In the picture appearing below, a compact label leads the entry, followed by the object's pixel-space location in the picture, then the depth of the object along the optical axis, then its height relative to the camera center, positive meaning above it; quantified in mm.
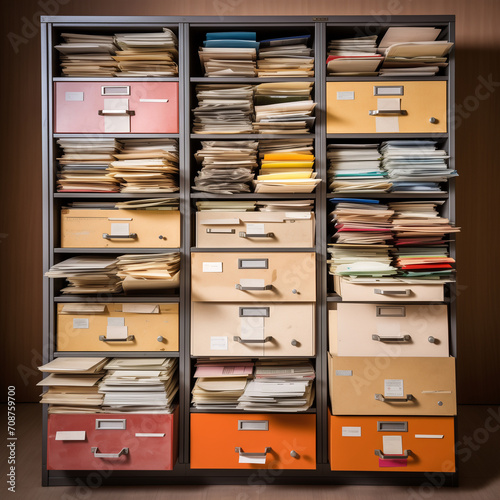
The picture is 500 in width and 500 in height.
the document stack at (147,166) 1848 +378
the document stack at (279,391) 1775 -628
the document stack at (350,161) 1936 +427
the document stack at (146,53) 1922 +941
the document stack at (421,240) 1830 +41
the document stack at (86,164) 1929 +404
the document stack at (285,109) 1891 +656
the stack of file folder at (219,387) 1854 -634
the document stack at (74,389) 1821 -651
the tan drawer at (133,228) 1933 +97
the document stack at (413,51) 1844 +917
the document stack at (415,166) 1873 +390
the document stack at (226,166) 1909 +394
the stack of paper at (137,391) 1837 -652
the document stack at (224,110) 1938 +672
